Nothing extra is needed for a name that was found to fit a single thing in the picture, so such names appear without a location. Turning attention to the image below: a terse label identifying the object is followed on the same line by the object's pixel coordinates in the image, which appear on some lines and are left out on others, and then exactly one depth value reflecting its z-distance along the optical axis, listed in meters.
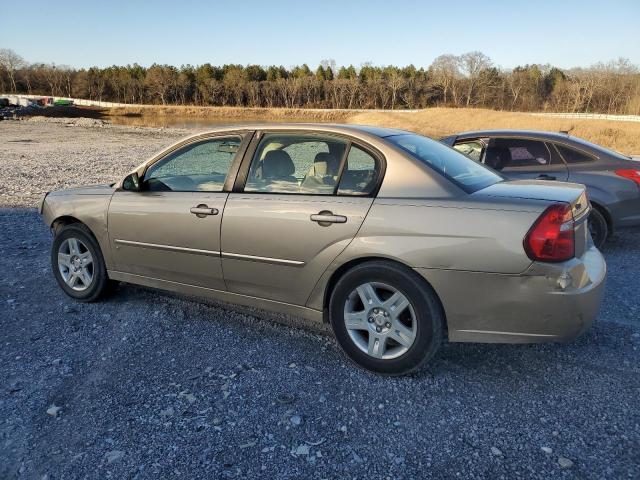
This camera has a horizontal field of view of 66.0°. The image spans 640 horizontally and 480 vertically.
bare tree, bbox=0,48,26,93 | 110.50
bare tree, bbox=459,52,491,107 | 95.06
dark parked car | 6.24
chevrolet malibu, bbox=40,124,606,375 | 2.90
